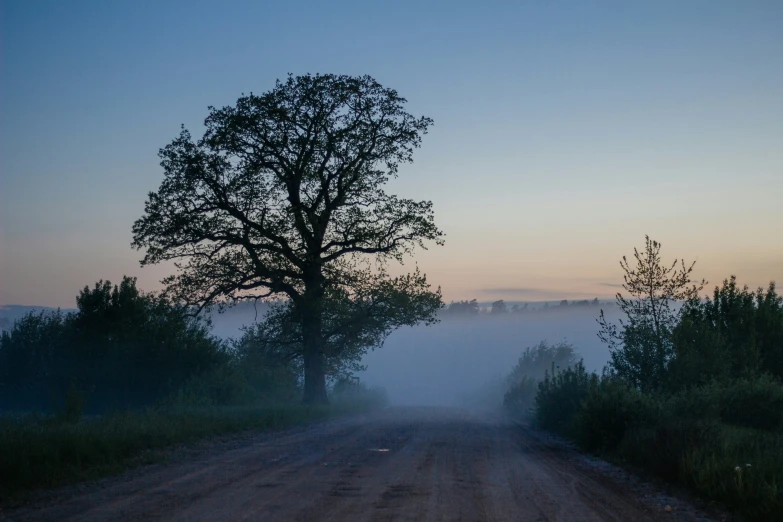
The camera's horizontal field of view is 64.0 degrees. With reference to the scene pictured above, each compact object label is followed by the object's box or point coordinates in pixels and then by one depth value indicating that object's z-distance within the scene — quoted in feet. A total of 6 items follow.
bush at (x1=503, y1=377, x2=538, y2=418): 134.91
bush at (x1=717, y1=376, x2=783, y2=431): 58.44
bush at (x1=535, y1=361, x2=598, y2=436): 76.13
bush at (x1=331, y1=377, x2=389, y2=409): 133.50
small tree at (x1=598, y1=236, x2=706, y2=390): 72.54
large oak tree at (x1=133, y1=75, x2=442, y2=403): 96.84
